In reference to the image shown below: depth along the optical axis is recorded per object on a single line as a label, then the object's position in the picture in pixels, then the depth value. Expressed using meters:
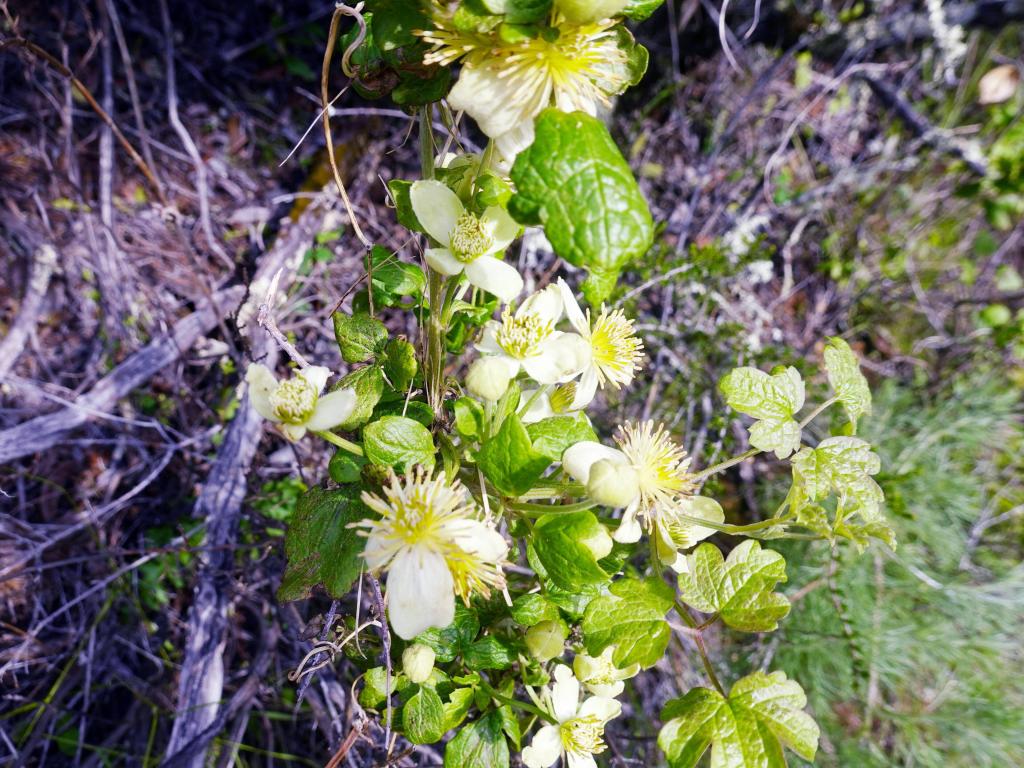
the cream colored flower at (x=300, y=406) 0.26
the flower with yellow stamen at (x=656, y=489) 0.27
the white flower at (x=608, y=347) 0.30
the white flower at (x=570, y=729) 0.30
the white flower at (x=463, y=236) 0.26
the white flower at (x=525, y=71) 0.23
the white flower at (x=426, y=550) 0.24
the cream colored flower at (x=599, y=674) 0.30
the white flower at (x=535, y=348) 0.28
